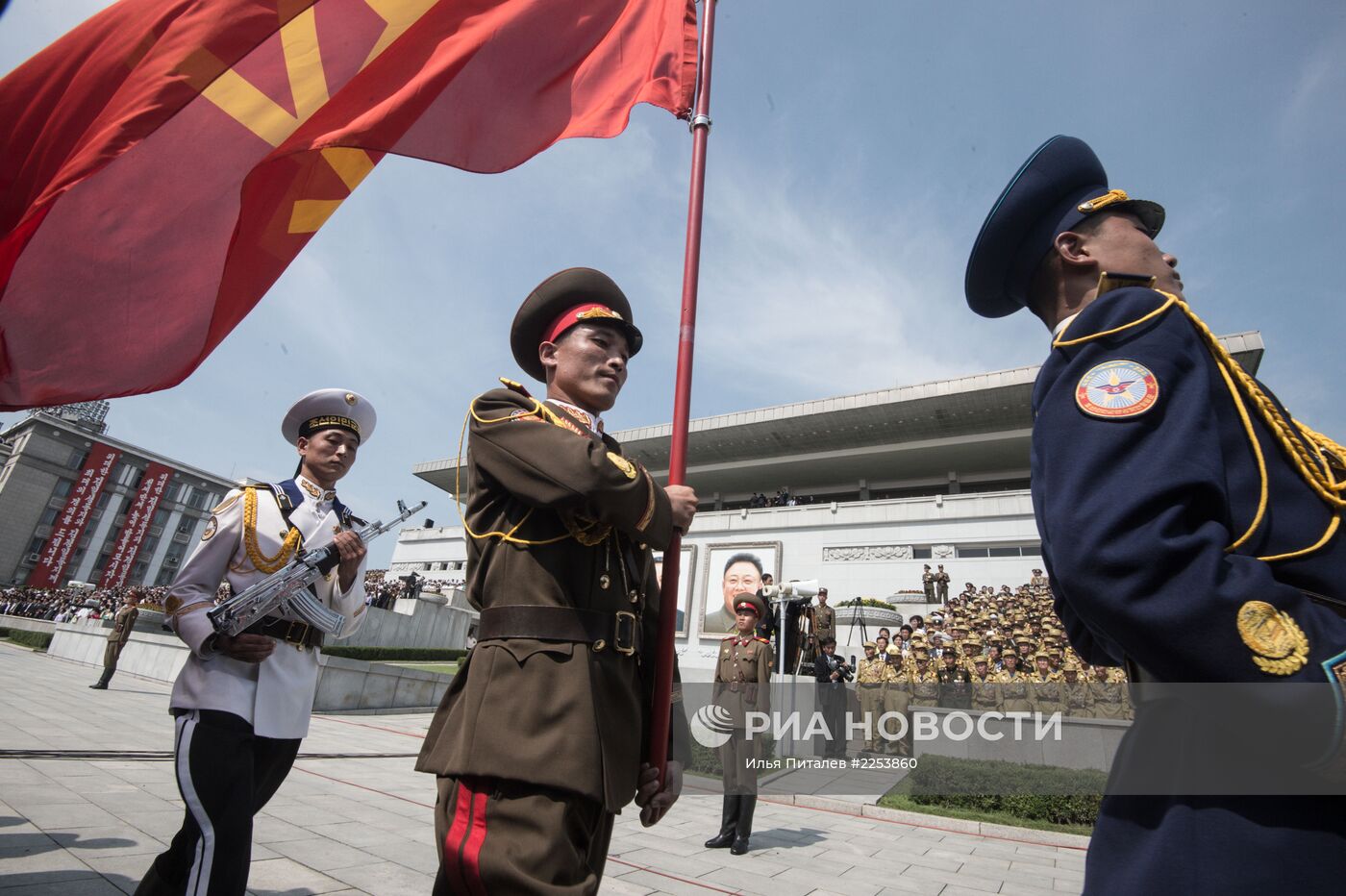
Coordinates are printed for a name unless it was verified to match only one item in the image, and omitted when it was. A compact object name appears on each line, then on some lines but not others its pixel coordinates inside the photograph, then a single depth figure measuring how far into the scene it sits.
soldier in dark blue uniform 0.95
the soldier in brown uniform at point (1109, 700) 9.13
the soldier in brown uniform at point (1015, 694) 9.87
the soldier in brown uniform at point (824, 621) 14.38
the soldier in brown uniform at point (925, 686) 10.77
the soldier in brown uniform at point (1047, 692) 9.49
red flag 2.56
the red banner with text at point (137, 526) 51.88
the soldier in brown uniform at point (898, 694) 10.79
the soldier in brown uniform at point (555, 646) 1.45
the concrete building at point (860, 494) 20.50
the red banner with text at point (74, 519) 47.31
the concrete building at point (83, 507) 47.28
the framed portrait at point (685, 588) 22.22
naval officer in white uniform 2.18
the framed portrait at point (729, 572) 21.84
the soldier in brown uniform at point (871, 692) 11.31
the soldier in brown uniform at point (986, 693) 10.02
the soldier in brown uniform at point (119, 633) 11.73
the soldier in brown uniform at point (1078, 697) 9.37
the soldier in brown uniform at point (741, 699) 5.11
